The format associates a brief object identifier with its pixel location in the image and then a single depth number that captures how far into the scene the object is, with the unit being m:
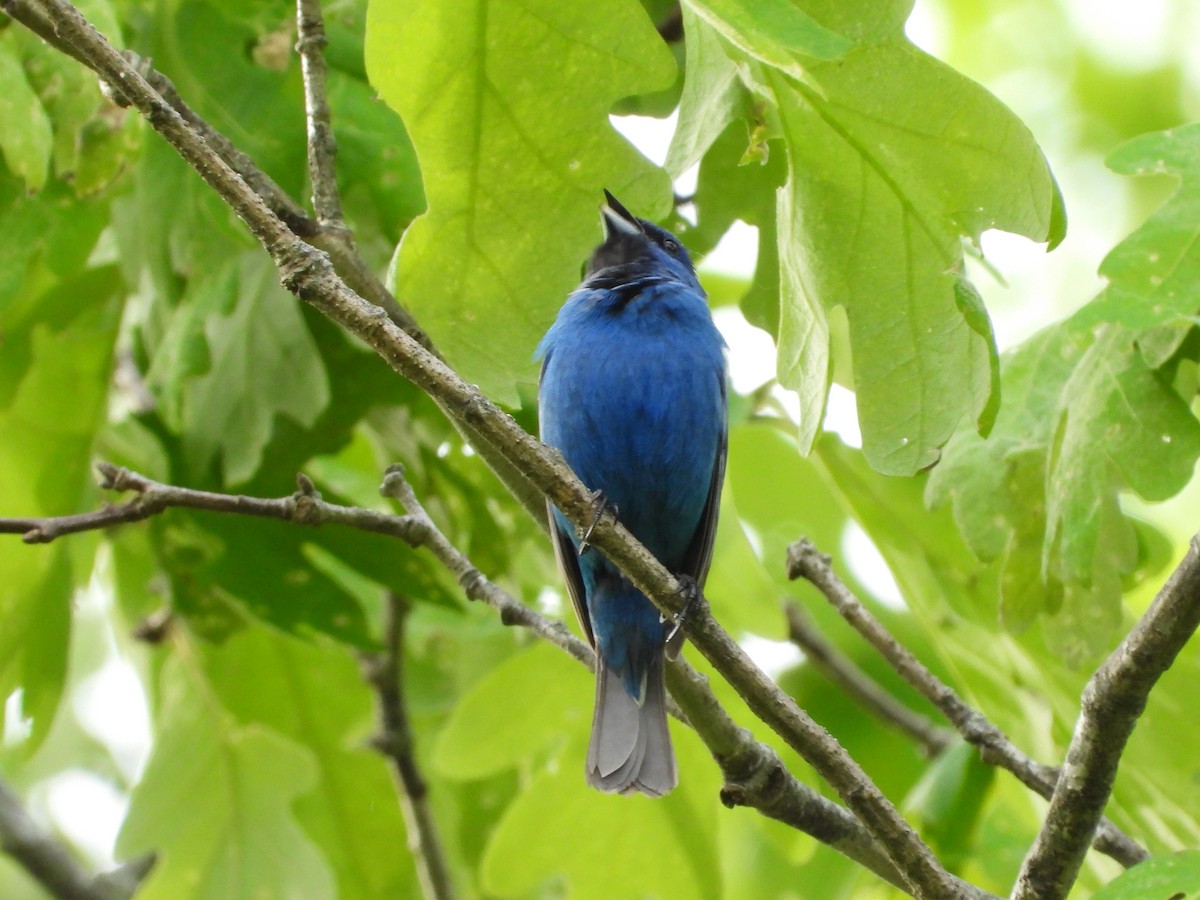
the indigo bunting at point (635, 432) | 7.39
